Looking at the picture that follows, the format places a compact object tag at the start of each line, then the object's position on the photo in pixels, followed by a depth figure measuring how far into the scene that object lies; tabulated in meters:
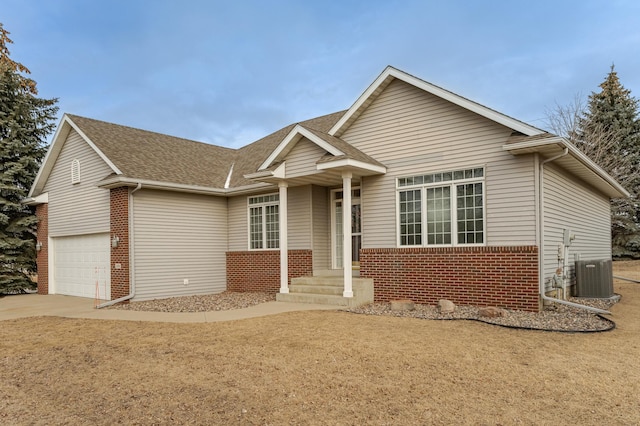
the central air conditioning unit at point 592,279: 11.32
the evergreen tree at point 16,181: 16.45
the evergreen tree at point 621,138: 27.86
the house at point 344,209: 9.59
